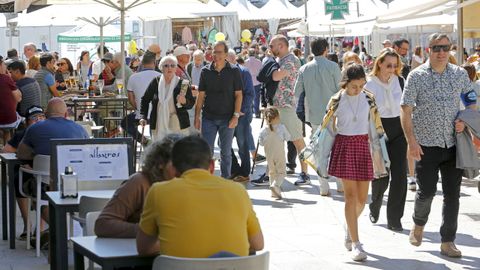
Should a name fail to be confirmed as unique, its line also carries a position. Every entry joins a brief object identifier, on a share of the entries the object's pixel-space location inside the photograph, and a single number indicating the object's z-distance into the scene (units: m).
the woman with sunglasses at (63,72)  19.72
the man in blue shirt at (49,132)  9.07
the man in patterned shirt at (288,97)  13.91
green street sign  29.92
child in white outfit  12.80
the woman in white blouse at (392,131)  10.15
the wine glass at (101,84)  16.36
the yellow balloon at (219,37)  29.60
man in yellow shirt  4.88
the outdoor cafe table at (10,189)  9.33
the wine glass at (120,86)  15.96
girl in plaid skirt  8.88
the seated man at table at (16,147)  9.55
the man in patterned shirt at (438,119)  8.74
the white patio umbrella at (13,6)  11.46
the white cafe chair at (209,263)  4.67
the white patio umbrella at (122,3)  15.84
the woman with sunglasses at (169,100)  12.25
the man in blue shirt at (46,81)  16.09
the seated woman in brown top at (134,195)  5.61
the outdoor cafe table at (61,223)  6.85
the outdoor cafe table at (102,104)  14.95
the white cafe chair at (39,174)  8.85
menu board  8.41
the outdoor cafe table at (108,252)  5.05
